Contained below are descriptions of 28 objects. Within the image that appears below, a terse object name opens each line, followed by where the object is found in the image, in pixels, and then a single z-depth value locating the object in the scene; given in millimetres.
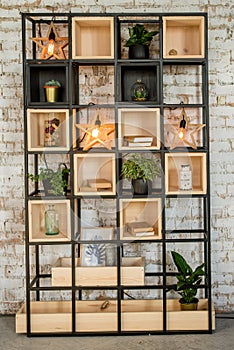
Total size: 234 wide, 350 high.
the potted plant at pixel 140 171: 3602
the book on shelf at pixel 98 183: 3682
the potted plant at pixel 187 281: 3688
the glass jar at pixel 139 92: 3684
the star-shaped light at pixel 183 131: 3648
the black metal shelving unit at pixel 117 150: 3582
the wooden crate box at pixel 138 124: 3888
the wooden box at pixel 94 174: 3609
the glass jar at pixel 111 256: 3801
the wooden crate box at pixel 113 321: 3672
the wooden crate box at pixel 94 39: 3799
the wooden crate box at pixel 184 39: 3918
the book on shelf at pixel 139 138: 3623
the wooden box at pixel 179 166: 3773
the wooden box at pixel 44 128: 3596
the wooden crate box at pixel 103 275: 3699
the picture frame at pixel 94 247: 3762
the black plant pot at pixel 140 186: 3627
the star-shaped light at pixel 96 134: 3598
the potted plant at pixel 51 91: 3678
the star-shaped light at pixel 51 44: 3621
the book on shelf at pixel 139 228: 3648
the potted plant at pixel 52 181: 3643
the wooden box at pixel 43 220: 3629
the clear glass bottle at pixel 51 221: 3666
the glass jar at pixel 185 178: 3652
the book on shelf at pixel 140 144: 3615
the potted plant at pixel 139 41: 3658
